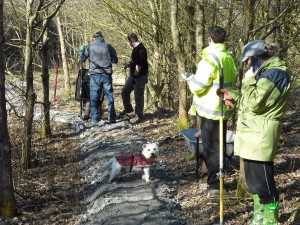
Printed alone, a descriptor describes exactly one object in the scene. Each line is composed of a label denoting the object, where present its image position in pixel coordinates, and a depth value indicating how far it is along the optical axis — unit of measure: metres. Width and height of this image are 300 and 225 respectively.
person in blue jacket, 11.36
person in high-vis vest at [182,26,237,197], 5.66
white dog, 6.74
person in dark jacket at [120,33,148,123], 11.44
